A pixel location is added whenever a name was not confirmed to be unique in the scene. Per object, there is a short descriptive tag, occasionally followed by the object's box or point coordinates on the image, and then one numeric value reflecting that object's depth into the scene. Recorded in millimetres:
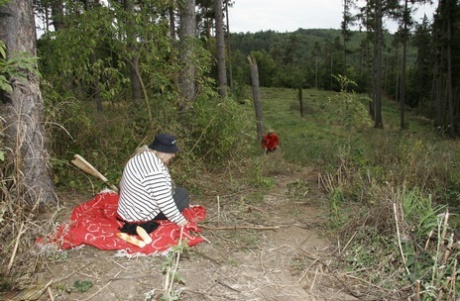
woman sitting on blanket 3711
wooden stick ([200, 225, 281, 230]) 4227
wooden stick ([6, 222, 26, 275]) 3131
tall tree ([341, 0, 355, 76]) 33966
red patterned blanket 3693
